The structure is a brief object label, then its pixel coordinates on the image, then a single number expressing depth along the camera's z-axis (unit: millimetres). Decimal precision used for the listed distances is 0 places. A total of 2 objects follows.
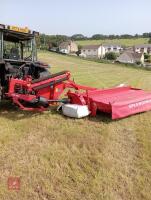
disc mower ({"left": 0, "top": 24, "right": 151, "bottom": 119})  3741
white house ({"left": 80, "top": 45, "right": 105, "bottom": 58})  56263
